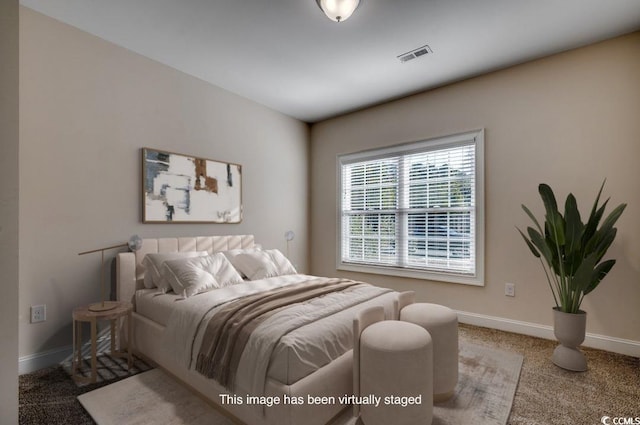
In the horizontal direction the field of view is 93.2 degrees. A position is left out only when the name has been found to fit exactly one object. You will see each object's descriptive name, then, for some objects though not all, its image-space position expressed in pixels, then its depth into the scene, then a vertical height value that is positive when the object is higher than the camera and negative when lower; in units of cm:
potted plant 241 -39
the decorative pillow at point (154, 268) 280 -52
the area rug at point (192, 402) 186 -127
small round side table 226 -95
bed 161 -83
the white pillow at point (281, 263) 343 -59
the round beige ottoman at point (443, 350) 200 -92
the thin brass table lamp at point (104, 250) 245 -35
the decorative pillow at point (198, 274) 260 -57
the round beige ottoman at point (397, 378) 160 -90
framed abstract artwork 314 +27
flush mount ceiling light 212 +146
